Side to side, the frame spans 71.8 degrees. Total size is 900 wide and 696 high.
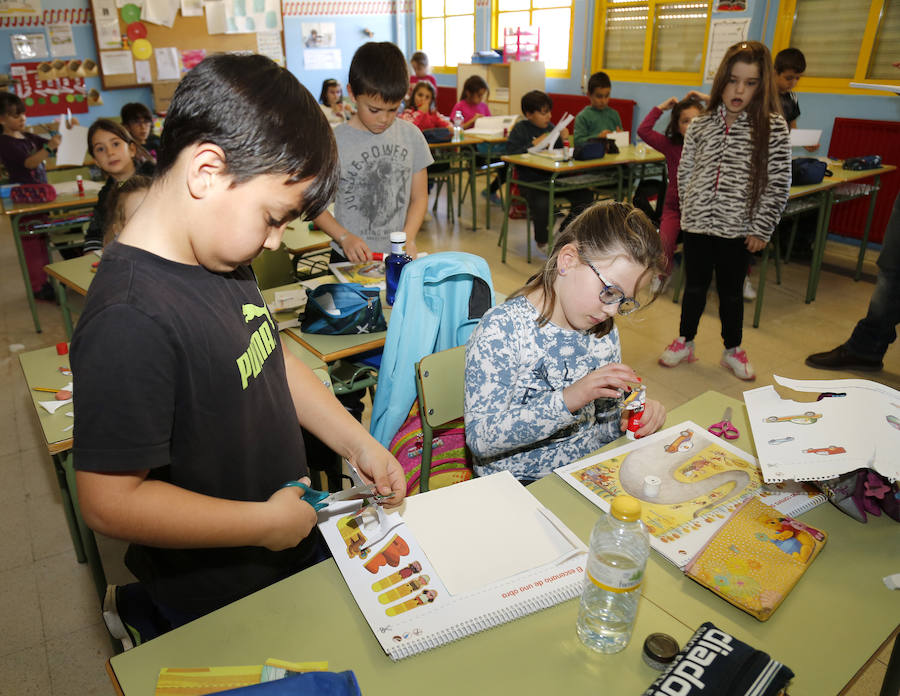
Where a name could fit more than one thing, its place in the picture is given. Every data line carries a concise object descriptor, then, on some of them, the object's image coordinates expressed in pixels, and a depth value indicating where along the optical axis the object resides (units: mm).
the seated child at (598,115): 5595
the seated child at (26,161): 4219
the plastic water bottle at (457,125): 6191
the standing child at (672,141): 3885
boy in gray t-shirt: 2301
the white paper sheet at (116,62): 6953
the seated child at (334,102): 7235
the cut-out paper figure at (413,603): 907
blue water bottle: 2143
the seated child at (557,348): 1337
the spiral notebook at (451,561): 896
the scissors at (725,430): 1396
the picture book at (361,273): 2346
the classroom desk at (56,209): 3697
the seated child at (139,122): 4586
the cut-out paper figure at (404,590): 929
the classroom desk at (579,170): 4688
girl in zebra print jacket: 2646
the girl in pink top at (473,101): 6906
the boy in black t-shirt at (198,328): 698
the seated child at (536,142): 5102
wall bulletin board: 6883
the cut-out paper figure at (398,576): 954
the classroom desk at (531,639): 826
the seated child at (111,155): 3172
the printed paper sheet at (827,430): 1139
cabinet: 7609
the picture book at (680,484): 1092
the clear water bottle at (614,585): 838
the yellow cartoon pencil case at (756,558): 946
